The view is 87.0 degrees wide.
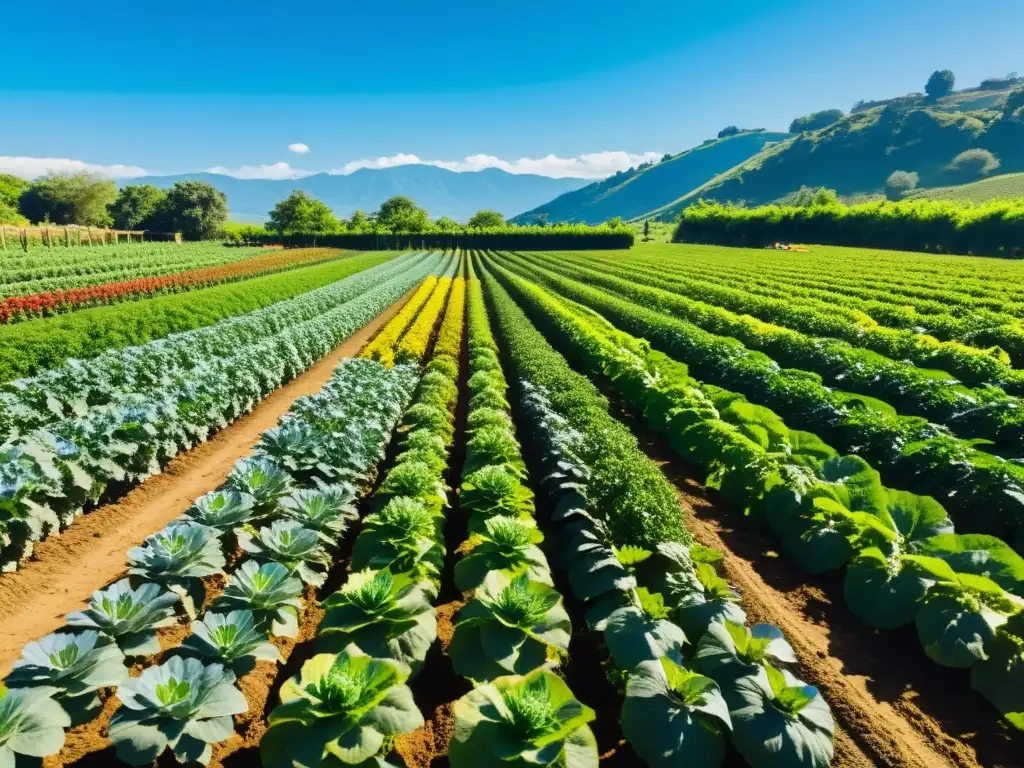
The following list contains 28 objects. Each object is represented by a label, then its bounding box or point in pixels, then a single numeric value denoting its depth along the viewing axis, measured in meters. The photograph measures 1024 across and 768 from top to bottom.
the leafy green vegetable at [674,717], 3.19
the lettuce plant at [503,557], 4.59
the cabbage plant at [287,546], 4.69
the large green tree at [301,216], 104.07
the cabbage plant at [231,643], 3.61
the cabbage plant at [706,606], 4.18
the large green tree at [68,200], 82.19
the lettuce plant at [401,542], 4.66
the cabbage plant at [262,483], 5.72
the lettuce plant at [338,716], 2.91
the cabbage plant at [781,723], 3.20
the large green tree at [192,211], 82.56
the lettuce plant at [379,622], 3.85
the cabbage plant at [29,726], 2.78
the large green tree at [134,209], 87.19
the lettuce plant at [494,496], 5.36
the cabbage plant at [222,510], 5.05
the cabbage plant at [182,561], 4.39
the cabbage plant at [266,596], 4.07
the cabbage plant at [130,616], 3.71
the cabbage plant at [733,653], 3.65
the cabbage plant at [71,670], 3.25
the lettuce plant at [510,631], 3.74
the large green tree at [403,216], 94.31
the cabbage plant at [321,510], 5.27
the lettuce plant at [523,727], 2.88
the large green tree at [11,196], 65.75
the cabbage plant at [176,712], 2.97
